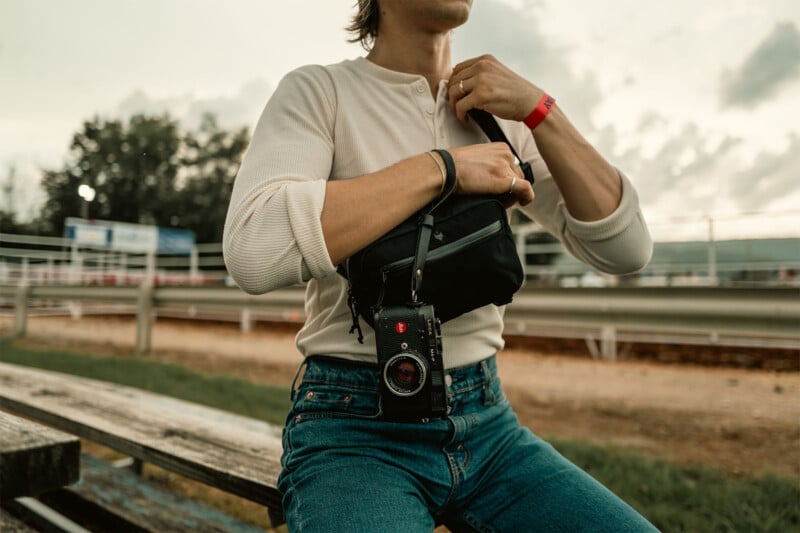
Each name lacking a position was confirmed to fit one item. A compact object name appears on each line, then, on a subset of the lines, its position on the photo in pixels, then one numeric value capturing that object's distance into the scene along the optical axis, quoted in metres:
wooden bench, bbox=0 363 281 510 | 1.46
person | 0.94
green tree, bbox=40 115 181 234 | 38.25
